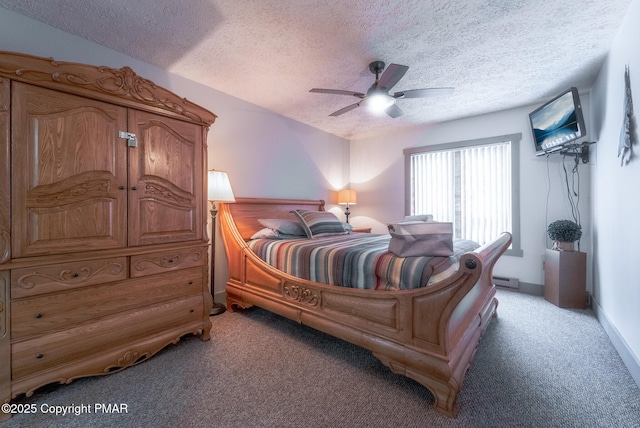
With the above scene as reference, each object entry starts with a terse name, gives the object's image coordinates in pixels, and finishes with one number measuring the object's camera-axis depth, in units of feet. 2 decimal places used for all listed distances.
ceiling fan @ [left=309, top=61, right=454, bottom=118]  7.23
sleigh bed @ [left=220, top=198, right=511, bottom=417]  4.62
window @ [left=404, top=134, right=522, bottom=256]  12.04
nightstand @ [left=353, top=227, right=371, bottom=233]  13.96
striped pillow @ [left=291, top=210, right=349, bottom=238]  9.83
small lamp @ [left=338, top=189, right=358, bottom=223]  15.40
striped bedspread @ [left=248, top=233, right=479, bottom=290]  5.31
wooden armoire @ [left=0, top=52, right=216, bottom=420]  4.56
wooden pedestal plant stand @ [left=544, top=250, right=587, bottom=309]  9.36
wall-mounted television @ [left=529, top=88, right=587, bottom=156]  8.59
